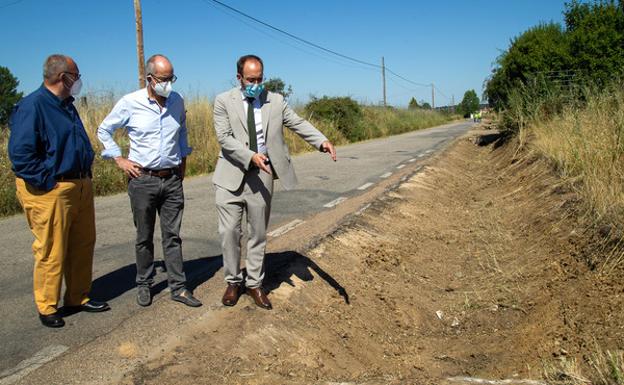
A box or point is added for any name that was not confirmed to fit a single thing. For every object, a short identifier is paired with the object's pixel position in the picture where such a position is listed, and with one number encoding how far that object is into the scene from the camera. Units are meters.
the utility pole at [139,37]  15.83
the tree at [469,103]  110.61
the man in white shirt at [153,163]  4.32
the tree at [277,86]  31.04
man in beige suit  4.07
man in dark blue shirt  3.86
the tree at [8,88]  48.31
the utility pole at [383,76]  62.58
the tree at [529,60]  14.80
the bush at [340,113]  28.70
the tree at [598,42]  13.23
